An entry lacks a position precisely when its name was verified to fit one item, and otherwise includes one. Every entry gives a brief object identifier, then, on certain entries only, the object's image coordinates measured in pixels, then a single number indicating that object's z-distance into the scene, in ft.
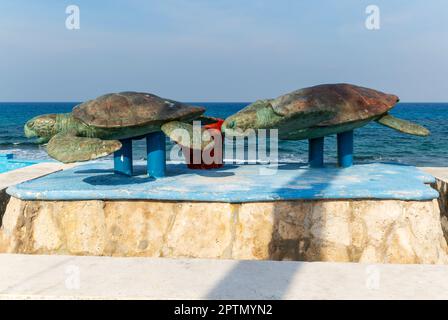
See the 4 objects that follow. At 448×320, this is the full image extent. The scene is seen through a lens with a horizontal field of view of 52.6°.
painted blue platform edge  16.44
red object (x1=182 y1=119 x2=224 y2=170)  23.70
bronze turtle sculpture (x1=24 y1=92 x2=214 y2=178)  19.51
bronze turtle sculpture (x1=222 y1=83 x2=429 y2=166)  20.76
